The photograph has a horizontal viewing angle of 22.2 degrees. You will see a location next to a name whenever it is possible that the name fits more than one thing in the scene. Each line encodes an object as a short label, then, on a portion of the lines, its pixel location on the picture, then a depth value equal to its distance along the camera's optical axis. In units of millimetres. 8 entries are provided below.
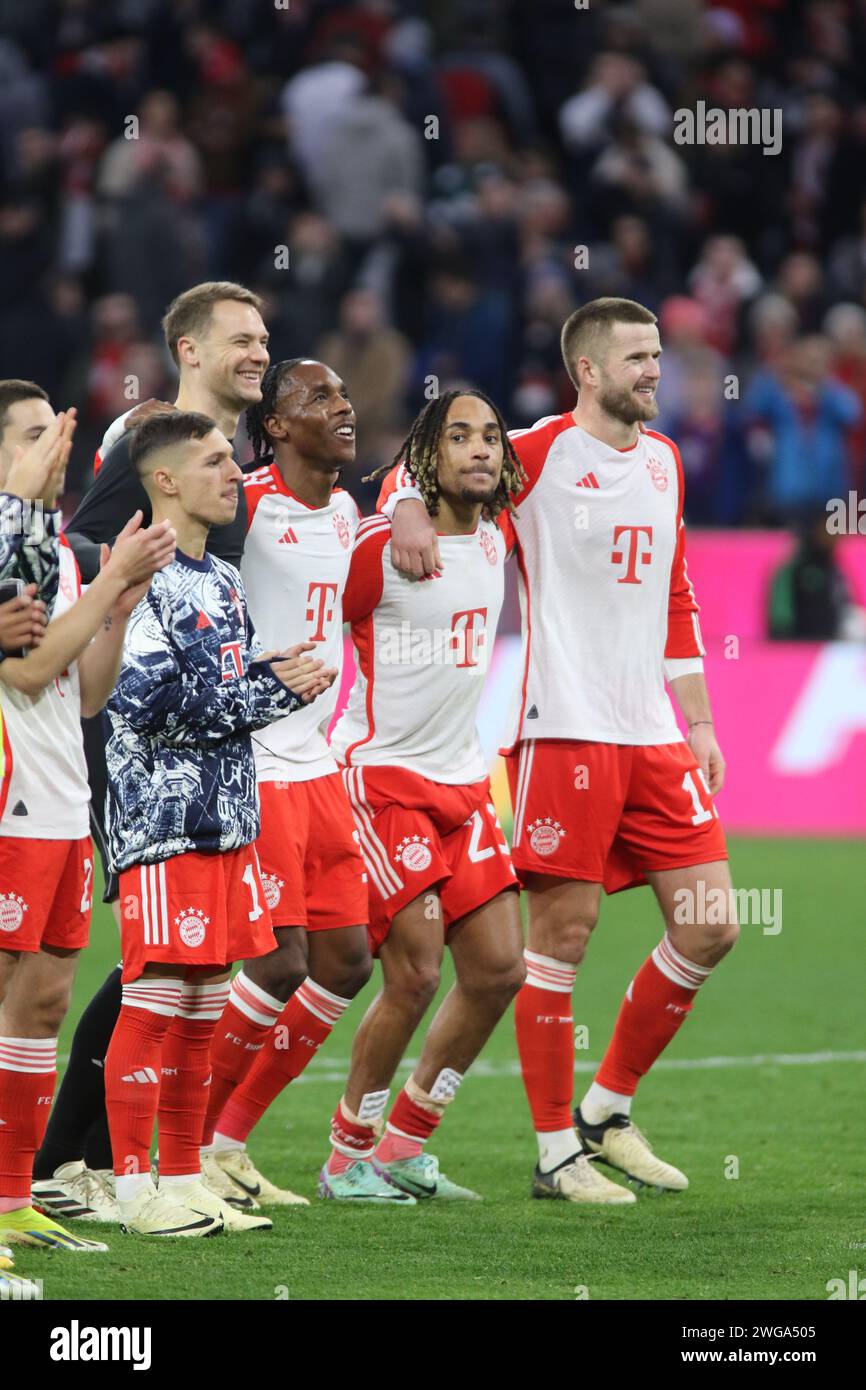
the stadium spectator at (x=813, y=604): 13812
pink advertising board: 13117
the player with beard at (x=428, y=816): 5957
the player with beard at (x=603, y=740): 6188
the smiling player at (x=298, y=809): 5797
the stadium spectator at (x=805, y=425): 15477
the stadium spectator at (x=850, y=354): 16188
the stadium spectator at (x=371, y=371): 15586
